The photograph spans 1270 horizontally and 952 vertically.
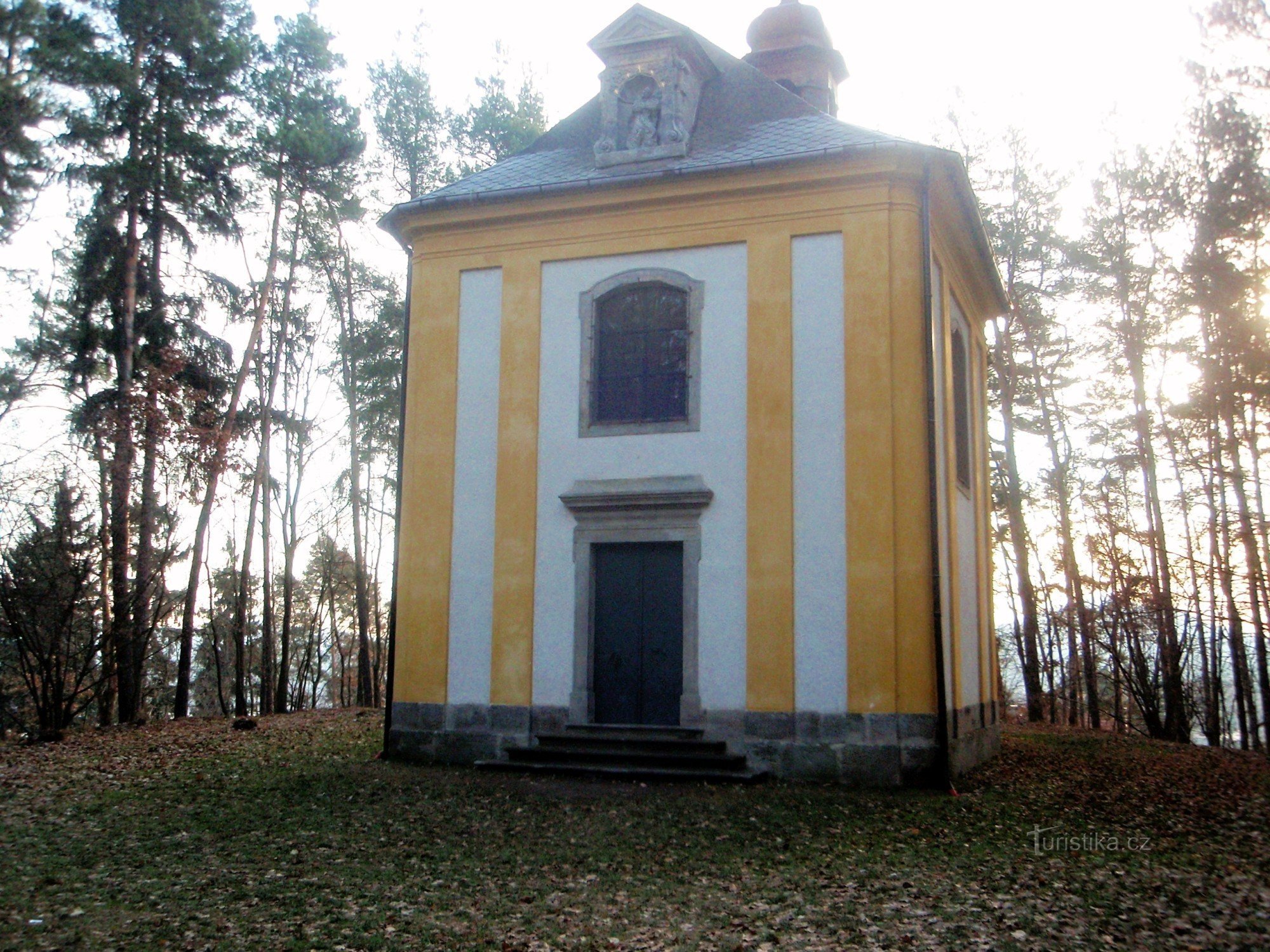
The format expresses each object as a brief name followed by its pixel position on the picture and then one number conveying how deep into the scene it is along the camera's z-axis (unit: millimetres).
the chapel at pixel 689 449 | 11242
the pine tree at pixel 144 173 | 18312
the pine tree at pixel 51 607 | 14812
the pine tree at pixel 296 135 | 20781
